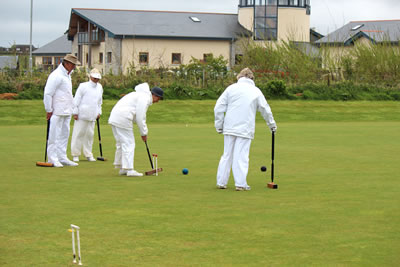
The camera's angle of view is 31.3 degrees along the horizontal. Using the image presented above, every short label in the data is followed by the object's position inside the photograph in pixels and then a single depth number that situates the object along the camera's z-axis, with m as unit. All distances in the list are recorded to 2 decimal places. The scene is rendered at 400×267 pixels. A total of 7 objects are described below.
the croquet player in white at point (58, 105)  13.78
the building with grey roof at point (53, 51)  83.12
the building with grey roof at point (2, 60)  85.21
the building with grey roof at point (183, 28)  59.53
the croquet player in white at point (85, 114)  14.82
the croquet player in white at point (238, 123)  10.87
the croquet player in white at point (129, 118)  12.10
